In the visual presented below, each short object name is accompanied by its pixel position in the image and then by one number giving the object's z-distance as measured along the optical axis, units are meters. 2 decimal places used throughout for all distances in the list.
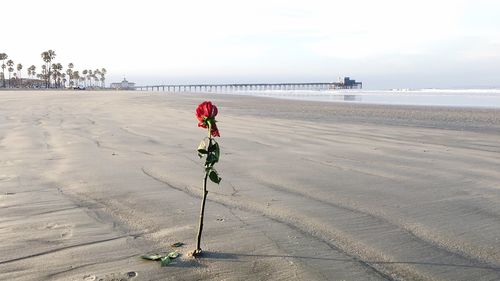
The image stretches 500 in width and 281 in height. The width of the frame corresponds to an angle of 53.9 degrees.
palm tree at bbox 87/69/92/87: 163.73
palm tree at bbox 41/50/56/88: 114.75
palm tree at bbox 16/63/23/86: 129.93
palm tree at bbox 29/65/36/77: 147.12
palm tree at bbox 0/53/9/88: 105.25
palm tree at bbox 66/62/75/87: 147.05
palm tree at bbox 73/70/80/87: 151.05
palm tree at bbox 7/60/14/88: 118.50
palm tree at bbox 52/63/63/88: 124.79
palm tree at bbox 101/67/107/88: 166.75
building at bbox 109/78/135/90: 132.75
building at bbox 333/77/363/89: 127.31
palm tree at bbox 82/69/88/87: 159.20
